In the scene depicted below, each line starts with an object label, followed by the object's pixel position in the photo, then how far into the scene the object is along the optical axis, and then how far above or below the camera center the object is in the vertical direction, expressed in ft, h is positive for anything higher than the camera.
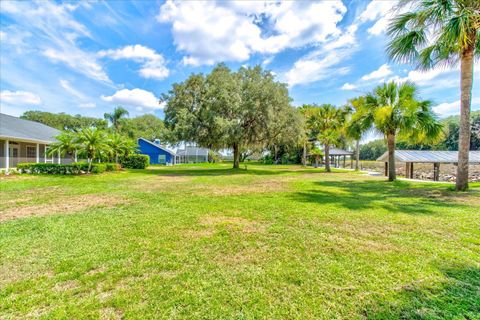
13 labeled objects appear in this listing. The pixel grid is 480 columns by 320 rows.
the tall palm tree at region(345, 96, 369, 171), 44.04 +7.12
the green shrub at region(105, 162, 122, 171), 59.31 -3.81
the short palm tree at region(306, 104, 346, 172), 71.61 +12.41
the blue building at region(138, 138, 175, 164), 119.44 +1.75
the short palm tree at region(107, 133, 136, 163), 64.88 +2.76
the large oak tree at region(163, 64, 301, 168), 59.16 +12.78
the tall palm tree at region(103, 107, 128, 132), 98.94 +18.63
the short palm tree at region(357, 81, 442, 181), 37.78 +7.96
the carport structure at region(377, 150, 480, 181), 54.92 +0.21
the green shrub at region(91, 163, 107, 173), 53.26 -3.66
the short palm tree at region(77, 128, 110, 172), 49.44 +2.62
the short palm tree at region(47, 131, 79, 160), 47.70 +1.95
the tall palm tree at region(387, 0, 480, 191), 25.35 +15.77
